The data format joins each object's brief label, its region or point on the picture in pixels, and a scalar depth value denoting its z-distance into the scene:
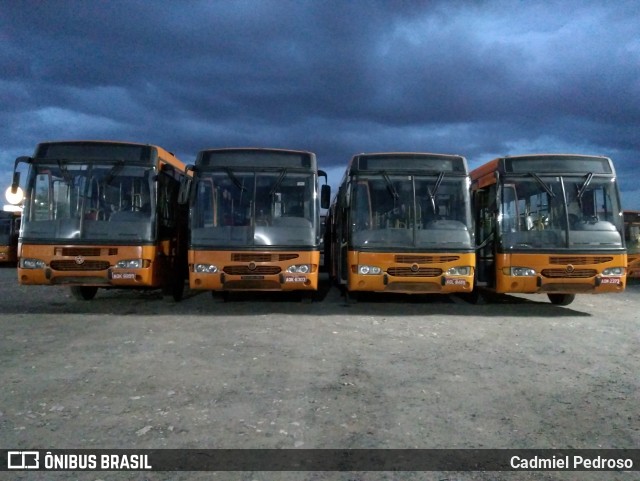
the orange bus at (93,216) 9.91
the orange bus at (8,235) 26.58
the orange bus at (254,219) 10.02
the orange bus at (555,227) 10.12
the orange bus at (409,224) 10.13
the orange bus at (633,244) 19.78
